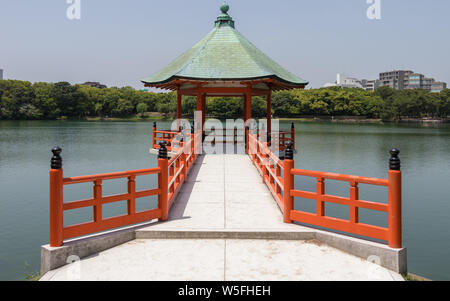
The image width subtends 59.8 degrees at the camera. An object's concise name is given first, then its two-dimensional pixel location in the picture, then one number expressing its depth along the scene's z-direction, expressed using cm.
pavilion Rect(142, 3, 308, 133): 1377
